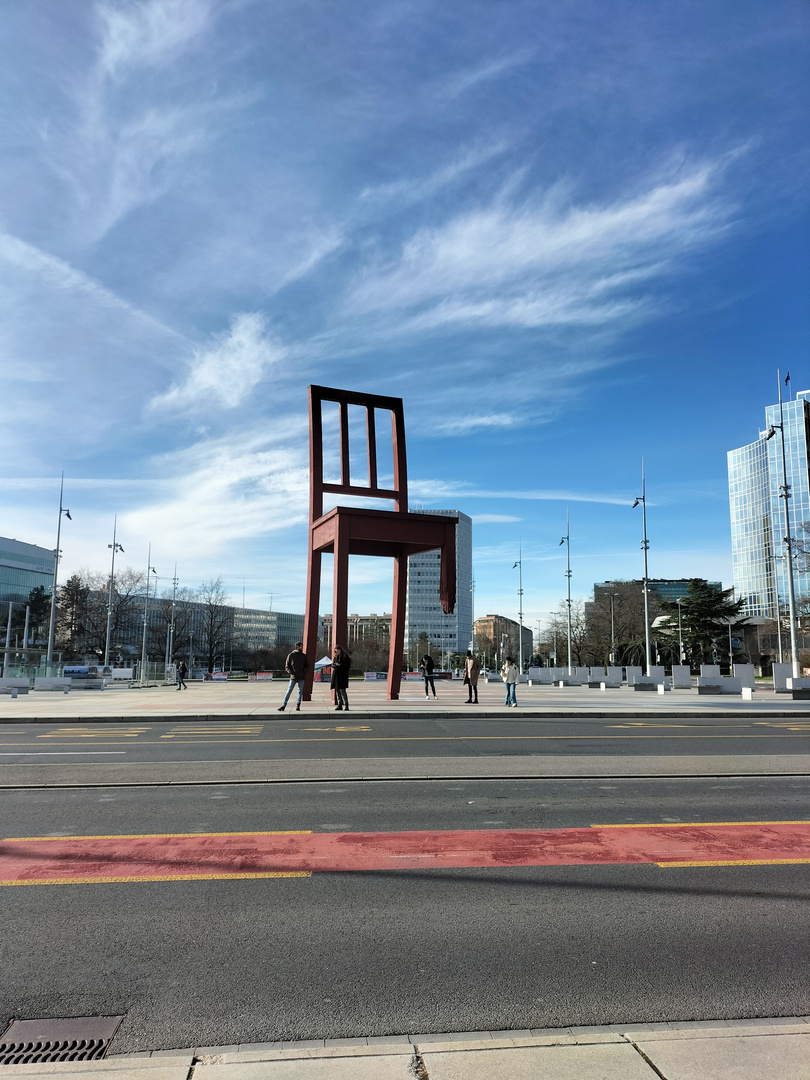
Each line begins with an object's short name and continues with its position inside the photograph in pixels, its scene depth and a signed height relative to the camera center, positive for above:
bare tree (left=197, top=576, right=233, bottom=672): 81.94 +3.11
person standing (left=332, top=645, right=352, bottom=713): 19.72 -0.66
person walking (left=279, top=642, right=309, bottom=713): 20.30 -0.50
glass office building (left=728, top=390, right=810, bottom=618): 102.12 +18.63
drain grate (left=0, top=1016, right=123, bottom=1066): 3.19 -1.71
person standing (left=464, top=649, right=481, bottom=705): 24.14 -0.83
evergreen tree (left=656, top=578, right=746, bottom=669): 63.81 +2.59
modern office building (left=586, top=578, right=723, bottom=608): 177.36 +15.16
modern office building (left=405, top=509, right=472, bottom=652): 145.25 +9.33
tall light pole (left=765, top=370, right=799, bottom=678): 32.19 +4.68
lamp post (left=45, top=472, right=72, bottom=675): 44.76 +4.65
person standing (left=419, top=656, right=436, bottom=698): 26.14 -0.70
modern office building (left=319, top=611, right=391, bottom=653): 110.12 +3.38
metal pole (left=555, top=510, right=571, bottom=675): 55.62 +7.13
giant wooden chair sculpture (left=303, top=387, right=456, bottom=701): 21.64 +3.41
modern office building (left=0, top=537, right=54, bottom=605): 103.75 +11.01
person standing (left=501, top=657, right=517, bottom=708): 21.55 -0.85
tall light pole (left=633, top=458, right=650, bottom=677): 40.74 +5.87
